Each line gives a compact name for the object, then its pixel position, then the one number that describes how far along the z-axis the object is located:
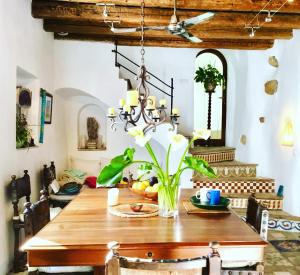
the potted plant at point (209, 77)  7.36
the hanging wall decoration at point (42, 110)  4.89
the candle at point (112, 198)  2.54
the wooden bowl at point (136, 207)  2.33
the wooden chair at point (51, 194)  4.85
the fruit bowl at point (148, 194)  2.66
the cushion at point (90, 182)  6.05
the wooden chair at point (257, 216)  2.15
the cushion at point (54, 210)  4.25
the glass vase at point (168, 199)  2.24
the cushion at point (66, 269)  1.95
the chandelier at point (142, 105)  3.30
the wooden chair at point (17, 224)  3.46
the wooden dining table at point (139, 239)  1.73
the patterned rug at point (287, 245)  4.03
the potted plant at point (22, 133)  3.96
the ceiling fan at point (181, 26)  2.85
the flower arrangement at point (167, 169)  2.13
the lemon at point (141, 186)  2.73
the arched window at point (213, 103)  7.90
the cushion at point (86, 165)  6.88
